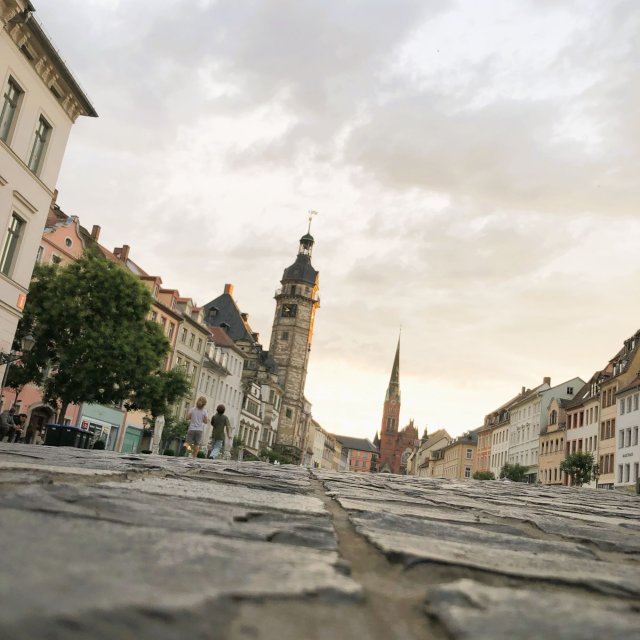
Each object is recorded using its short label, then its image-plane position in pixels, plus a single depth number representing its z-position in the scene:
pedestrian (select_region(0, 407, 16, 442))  20.84
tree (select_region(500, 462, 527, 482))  74.25
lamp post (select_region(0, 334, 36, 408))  20.03
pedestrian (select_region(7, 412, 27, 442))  22.44
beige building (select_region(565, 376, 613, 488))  63.22
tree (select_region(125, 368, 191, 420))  28.08
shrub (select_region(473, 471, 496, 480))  82.75
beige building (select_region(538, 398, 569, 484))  71.12
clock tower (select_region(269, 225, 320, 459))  96.81
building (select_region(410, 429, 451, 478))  144.25
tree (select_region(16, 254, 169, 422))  26.12
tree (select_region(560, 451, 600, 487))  54.16
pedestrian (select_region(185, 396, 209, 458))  18.53
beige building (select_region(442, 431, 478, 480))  112.81
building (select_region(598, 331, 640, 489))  57.84
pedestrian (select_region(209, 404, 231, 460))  18.23
